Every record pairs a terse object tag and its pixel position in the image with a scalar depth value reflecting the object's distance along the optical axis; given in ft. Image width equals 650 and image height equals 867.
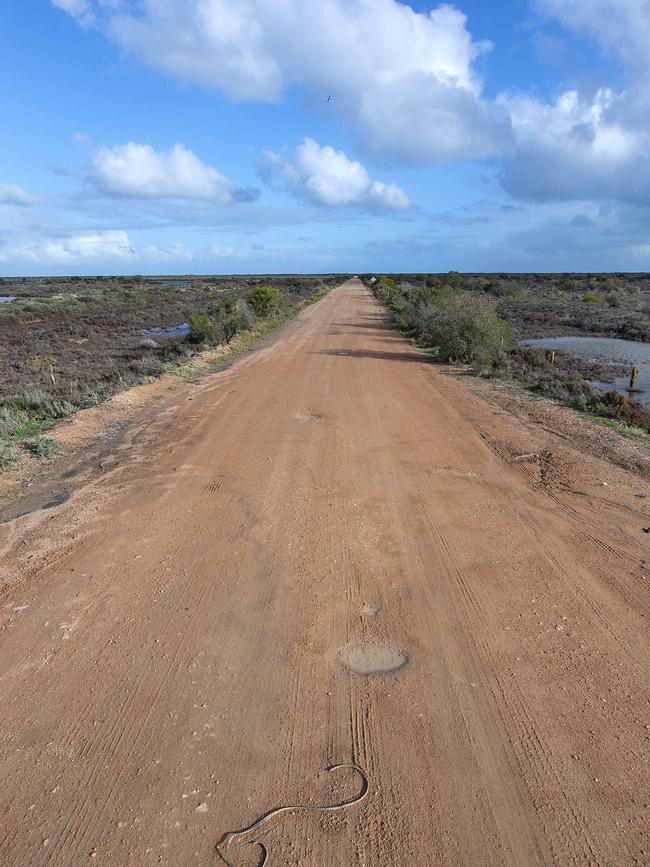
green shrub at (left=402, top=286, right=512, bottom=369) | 65.87
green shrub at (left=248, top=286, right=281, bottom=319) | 120.78
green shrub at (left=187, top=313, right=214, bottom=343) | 87.04
